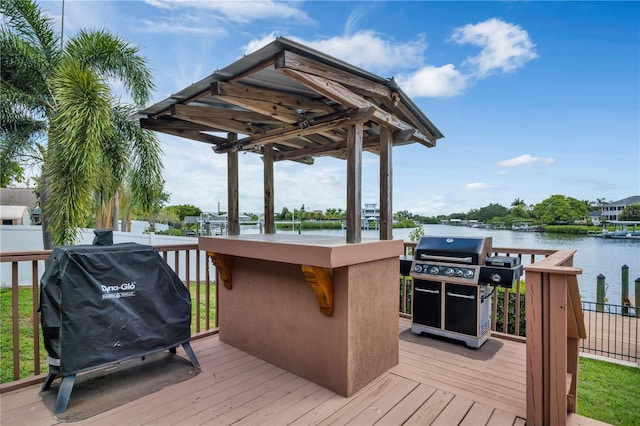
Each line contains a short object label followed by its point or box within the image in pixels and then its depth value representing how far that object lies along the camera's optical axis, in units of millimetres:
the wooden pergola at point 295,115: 2049
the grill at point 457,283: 3090
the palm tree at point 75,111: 5984
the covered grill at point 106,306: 2029
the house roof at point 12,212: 17669
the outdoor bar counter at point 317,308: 2301
